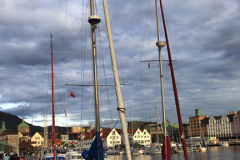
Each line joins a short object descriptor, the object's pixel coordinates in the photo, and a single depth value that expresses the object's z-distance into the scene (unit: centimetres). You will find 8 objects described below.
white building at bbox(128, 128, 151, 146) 15569
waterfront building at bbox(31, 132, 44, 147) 18838
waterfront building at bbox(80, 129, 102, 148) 14145
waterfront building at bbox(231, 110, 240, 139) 18938
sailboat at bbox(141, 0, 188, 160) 1733
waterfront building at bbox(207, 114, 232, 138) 19614
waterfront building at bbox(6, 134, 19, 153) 11944
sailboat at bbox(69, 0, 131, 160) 1283
